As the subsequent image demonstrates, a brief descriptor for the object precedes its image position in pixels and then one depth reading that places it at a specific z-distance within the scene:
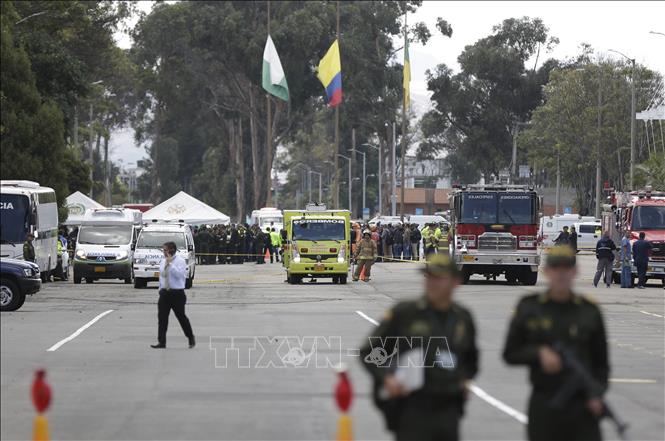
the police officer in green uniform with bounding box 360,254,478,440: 8.57
